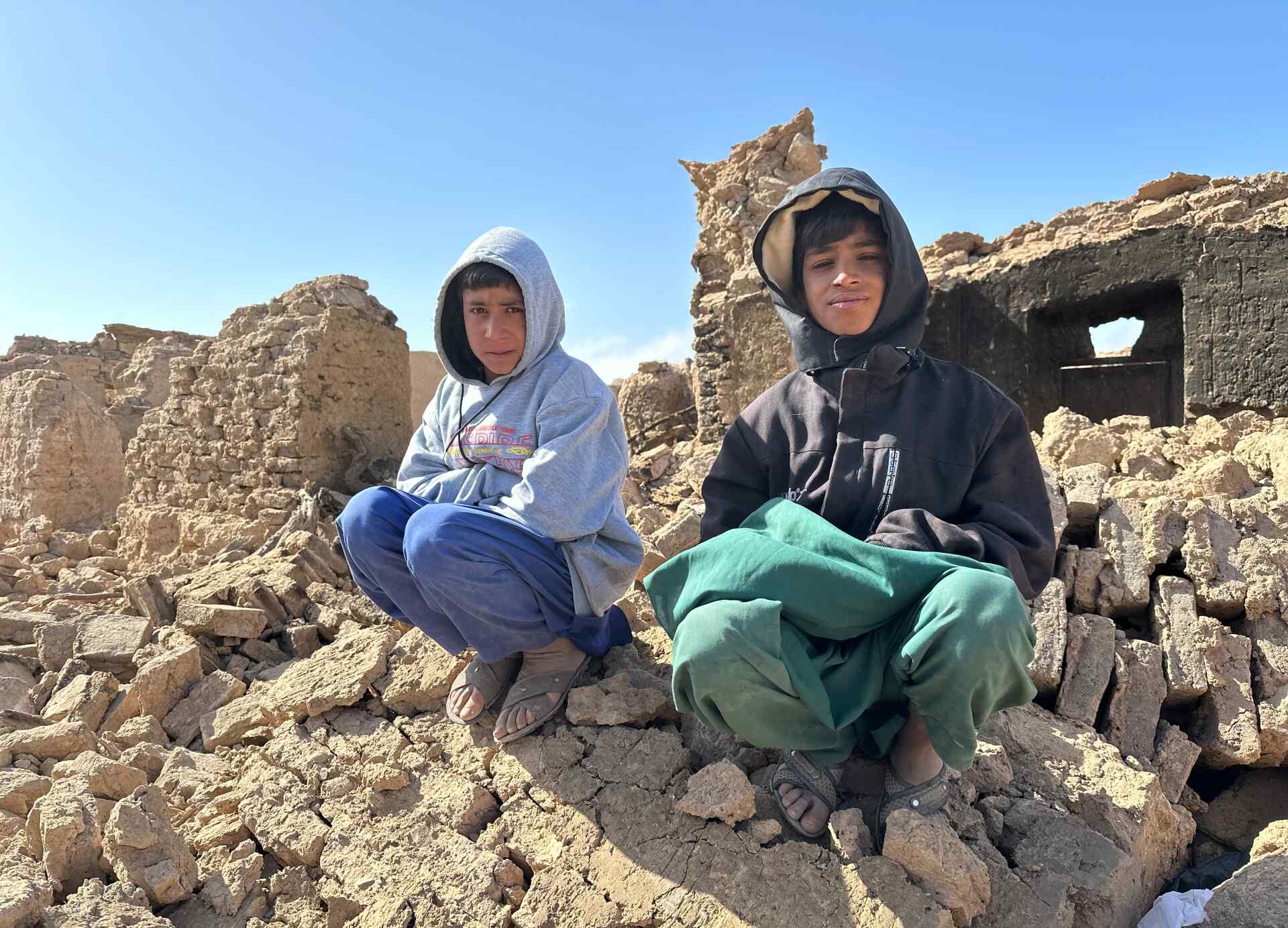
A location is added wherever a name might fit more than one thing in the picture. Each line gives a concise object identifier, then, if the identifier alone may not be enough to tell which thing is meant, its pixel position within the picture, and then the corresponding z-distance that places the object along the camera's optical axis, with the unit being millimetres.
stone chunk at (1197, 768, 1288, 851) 2377
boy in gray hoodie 1997
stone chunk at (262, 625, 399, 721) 2502
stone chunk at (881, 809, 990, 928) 1562
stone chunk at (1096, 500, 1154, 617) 2799
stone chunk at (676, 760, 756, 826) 1752
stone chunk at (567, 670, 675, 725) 2143
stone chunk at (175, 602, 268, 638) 3100
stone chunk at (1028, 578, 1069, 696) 2434
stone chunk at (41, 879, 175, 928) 1752
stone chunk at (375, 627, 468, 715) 2398
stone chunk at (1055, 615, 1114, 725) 2420
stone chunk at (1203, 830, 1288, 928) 1632
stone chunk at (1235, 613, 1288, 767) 2463
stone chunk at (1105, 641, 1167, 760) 2398
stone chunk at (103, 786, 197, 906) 1900
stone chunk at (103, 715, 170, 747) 2602
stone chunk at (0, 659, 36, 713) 2977
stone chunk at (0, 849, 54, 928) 1715
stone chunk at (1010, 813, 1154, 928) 1656
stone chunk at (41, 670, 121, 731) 2730
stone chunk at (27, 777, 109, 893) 1943
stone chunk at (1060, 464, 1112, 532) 3102
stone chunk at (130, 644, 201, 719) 2742
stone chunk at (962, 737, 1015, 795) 1952
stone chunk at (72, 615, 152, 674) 3102
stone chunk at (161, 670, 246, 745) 2691
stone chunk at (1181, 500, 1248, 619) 2787
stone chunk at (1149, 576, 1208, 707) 2557
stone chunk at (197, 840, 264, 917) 1936
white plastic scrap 1708
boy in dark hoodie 1539
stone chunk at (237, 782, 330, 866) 2029
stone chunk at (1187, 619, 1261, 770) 2445
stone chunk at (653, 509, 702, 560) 2855
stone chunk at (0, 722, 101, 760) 2549
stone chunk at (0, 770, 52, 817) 2291
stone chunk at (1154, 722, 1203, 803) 2334
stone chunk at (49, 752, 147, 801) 2254
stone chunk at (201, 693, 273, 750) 2541
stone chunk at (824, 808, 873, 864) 1645
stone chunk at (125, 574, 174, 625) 3436
